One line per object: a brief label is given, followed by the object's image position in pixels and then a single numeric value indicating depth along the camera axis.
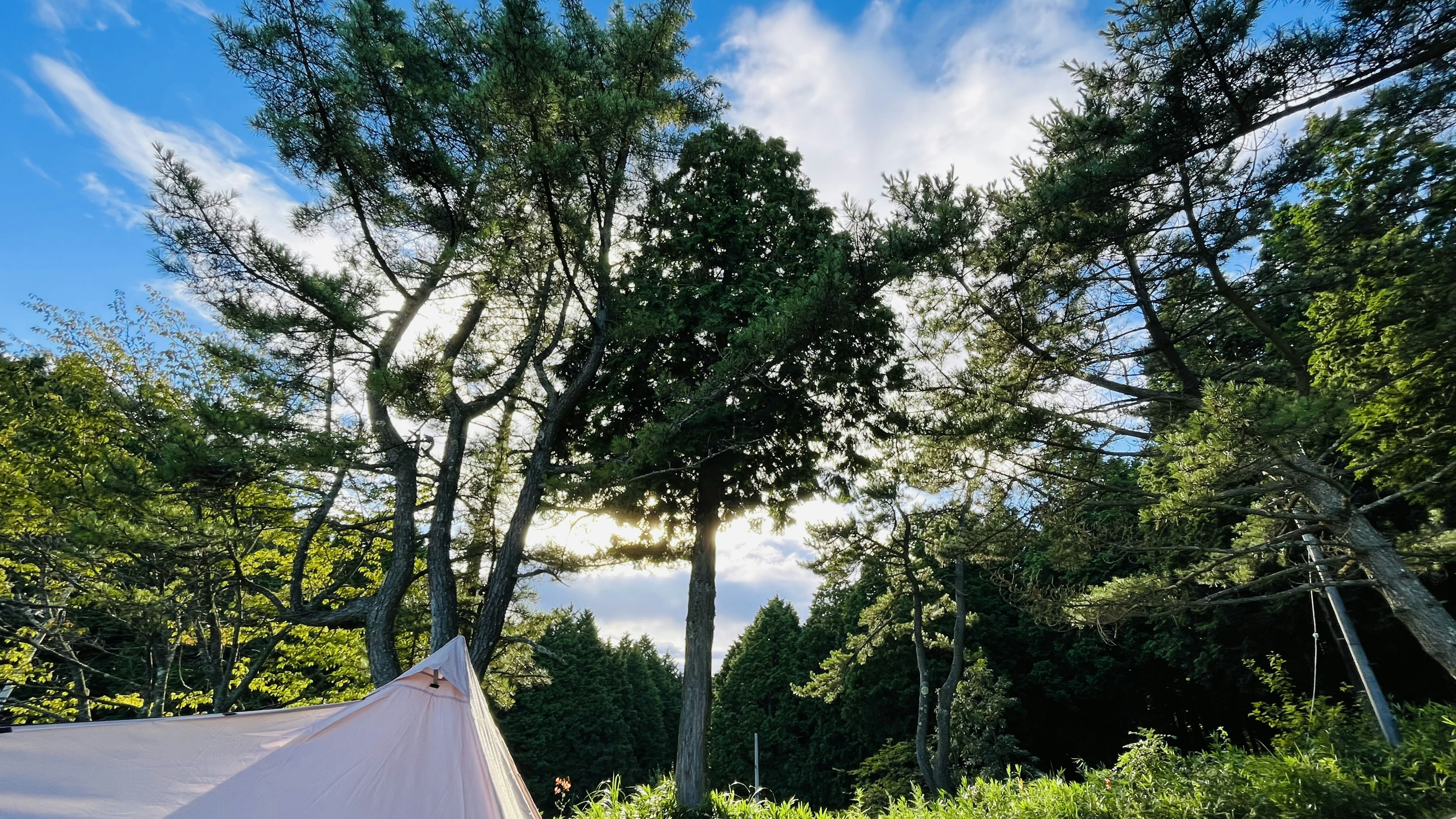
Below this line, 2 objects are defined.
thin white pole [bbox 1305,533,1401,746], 8.38
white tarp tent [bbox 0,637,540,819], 3.47
